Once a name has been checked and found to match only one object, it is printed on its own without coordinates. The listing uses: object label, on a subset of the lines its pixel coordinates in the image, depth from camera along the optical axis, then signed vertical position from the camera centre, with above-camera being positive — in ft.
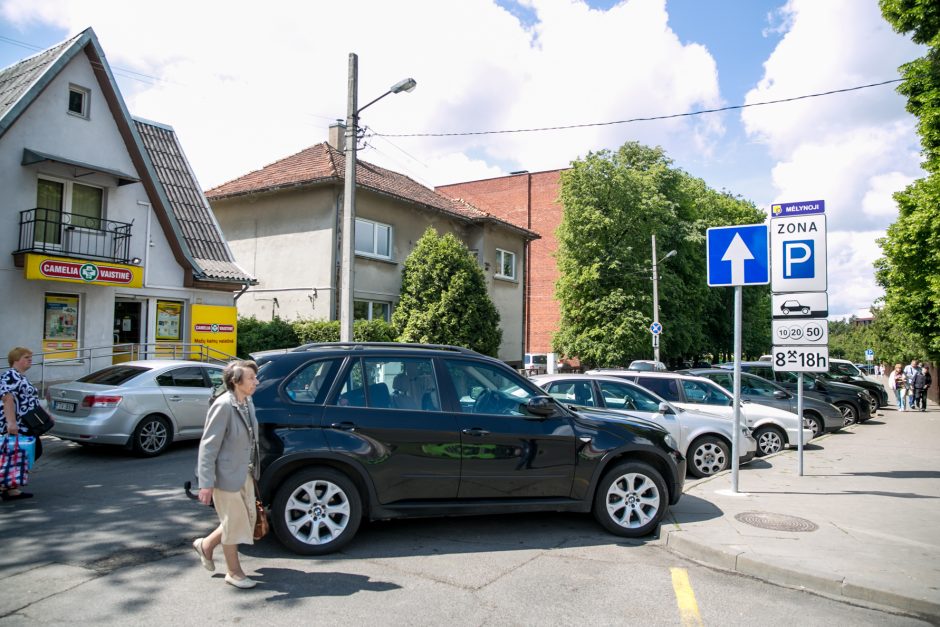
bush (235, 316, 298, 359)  63.82 +0.30
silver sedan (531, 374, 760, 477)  29.91 -3.25
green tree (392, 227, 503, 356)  70.38 +4.96
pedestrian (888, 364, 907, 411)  80.59 -4.46
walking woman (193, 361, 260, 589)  14.57 -2.96
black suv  17.16 -2.97
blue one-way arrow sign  25.02 +3.70
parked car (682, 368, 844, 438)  43.93 -2.83
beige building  69.62 +12.99
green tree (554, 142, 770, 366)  101.96 +14.22
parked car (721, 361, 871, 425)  57.88 -4.20
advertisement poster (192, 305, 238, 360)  59.26 +1.09
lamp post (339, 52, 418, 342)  44.88 +10.38
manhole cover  20.20 -5.60
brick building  142.92 +24.52
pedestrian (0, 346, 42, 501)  22.29 -2.12
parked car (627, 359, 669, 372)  49.29 -1.51
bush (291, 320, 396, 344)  62.49 +1.13
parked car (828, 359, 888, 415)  71.61 -3.31
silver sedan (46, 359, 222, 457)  30.45 -3.28
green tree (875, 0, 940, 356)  55.01 +12.61
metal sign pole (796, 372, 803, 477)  29.13 -2.86
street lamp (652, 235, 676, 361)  94.15 +8.30
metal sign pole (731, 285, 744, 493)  24.36 -2.03
